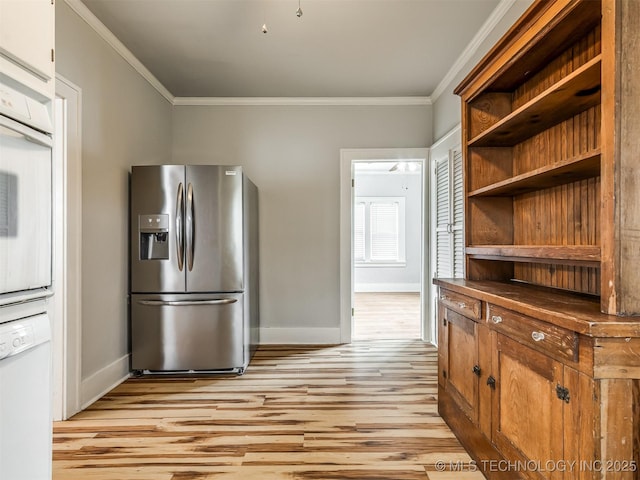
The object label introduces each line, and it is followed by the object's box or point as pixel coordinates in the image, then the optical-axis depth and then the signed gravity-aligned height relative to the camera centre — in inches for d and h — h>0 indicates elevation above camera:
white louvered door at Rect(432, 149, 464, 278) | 132.2 +8.8
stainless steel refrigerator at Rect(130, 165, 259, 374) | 123.9 -8.2
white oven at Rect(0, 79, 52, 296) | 48.4 +6.4
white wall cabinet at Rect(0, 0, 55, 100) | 49.0 +26.7
